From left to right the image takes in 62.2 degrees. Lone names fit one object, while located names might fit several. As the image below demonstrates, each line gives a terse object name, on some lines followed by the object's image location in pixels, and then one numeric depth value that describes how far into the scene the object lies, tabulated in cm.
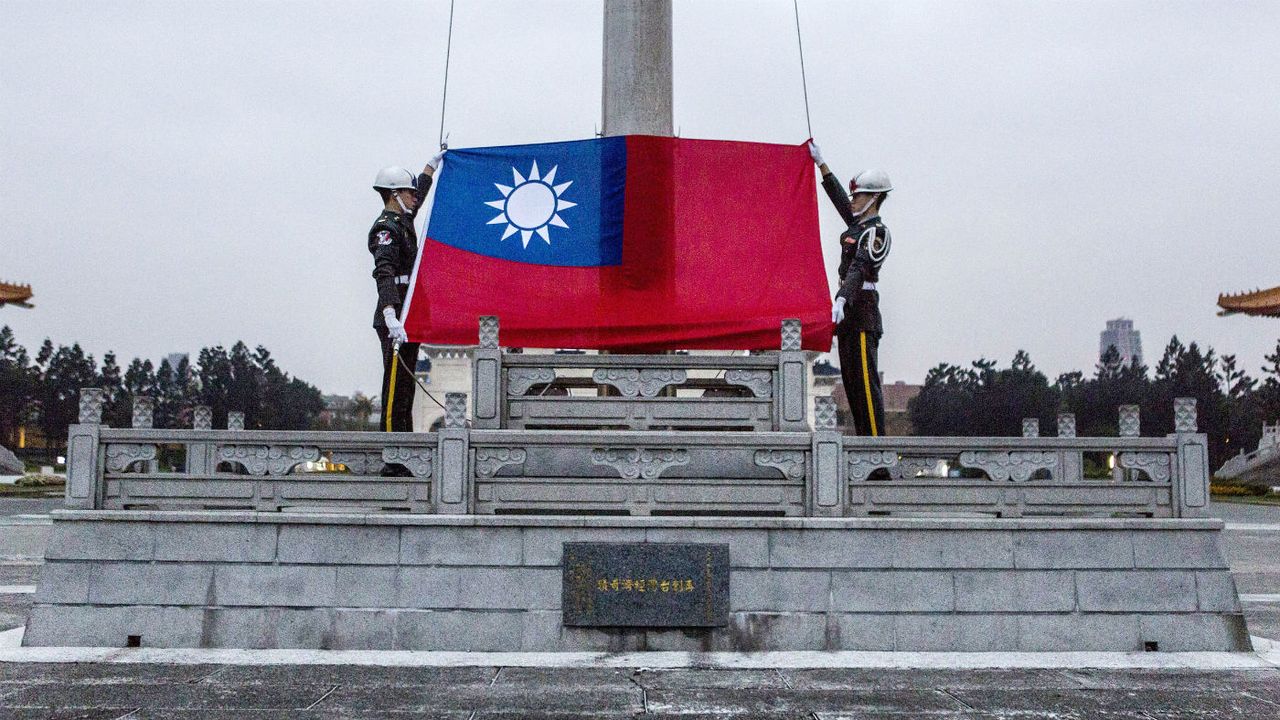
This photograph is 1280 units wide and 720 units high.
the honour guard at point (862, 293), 964
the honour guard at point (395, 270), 956
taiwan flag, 960
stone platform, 791
